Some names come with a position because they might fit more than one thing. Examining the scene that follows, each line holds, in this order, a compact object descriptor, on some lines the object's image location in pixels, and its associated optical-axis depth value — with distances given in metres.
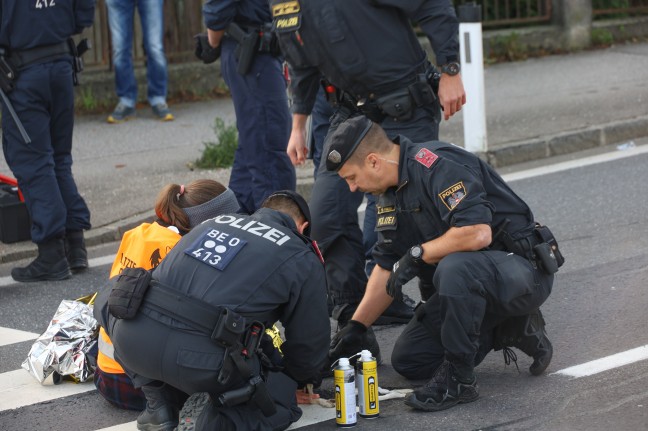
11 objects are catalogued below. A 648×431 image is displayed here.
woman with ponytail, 9.73
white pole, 17.64
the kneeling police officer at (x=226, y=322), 8.59
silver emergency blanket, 10.40
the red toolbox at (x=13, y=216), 14.71
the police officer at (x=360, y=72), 11.20
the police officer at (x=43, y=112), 13.40
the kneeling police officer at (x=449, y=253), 9.32
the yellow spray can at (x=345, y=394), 9.07
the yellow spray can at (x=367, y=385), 9.22
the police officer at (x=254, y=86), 14.31
